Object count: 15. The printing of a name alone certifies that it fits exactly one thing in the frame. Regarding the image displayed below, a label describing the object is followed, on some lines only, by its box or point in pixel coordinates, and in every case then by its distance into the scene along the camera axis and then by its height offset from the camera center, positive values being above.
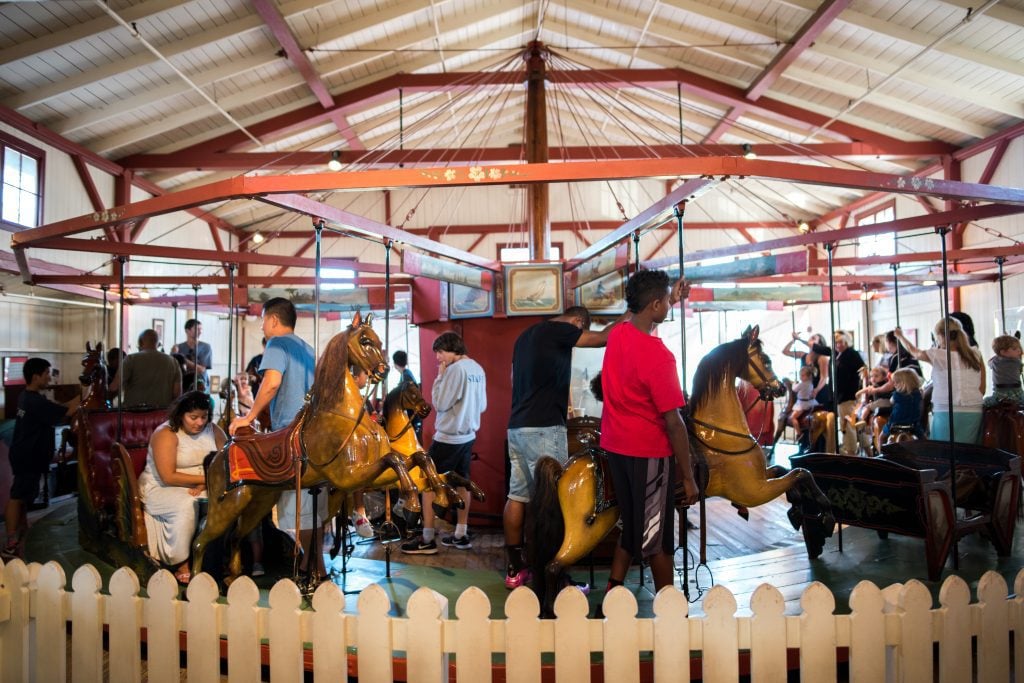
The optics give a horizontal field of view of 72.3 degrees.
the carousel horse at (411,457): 3.80 -0.55
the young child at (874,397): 8.31 -0.55
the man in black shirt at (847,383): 8.76 -0.37
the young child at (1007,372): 5.83 -0.17
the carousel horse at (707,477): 3.48 -0.63
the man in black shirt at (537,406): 4.10 -0.28
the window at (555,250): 12.81 +2.73
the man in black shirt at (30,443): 5.28 -0.59
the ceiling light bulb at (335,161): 9.84 +2.87
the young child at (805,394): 9.84 -0.56
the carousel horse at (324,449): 3.76 -0.47
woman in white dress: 4.09 -0.69
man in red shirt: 3.17 -0.39
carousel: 2.36 -0.84
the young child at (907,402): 6.91 -0.49
